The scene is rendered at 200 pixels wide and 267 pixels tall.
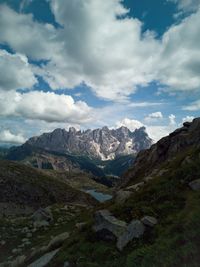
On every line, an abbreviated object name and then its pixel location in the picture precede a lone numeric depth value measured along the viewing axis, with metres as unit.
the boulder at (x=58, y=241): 14.80
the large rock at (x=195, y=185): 13.43
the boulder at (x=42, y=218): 26.55
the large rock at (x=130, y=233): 10.65
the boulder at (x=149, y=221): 11.23
